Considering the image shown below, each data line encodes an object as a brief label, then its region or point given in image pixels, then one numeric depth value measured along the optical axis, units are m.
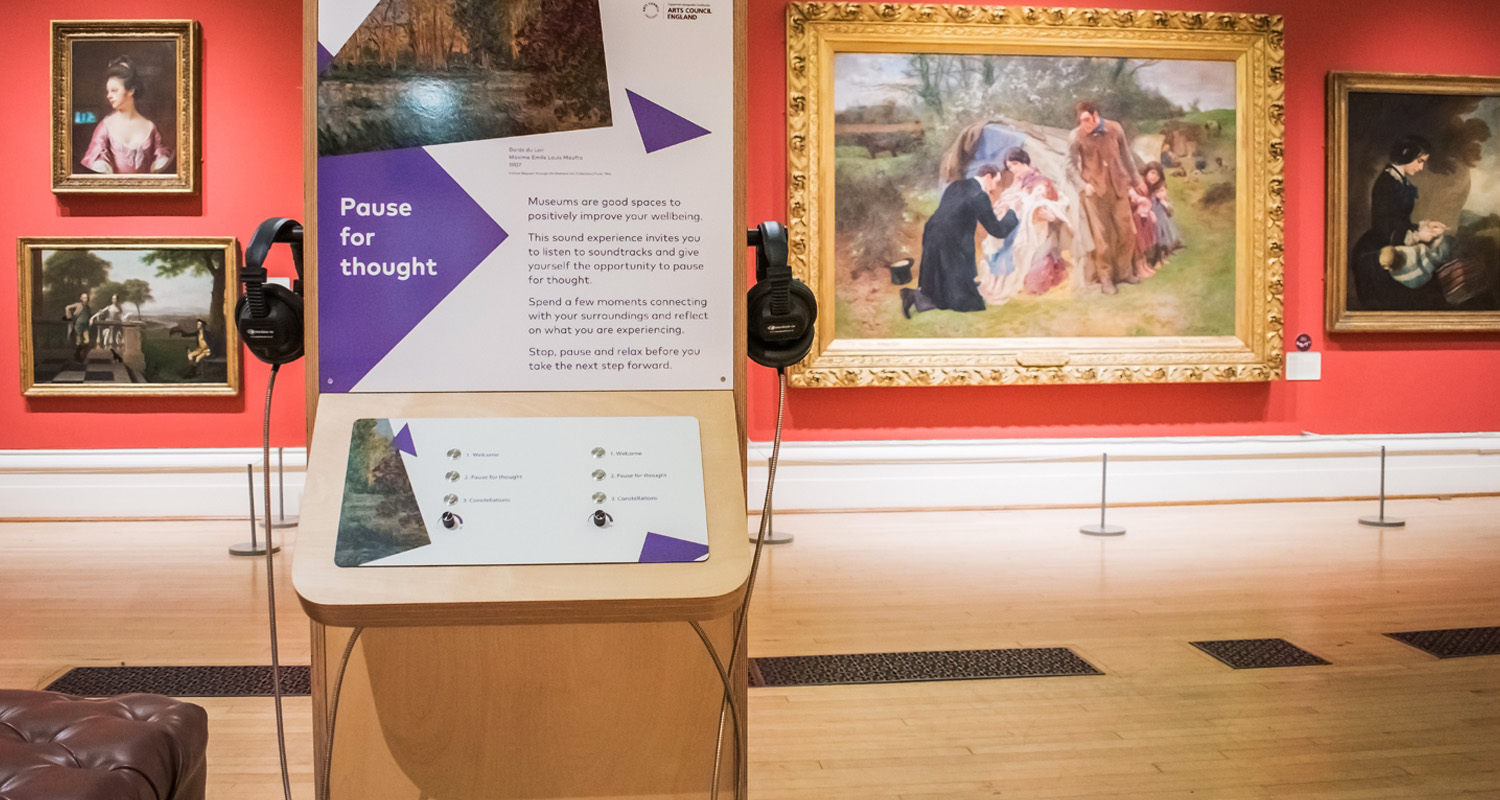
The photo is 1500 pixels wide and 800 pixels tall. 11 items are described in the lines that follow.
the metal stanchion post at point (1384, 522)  6.66
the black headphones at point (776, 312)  1.88
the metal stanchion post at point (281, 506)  6.29
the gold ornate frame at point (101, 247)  6.70
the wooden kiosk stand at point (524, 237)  1.74
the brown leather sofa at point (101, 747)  1.59
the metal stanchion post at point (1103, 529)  6.38
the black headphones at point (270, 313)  1.85
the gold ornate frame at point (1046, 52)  6.90
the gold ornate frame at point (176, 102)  6.62
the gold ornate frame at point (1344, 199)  7.39
